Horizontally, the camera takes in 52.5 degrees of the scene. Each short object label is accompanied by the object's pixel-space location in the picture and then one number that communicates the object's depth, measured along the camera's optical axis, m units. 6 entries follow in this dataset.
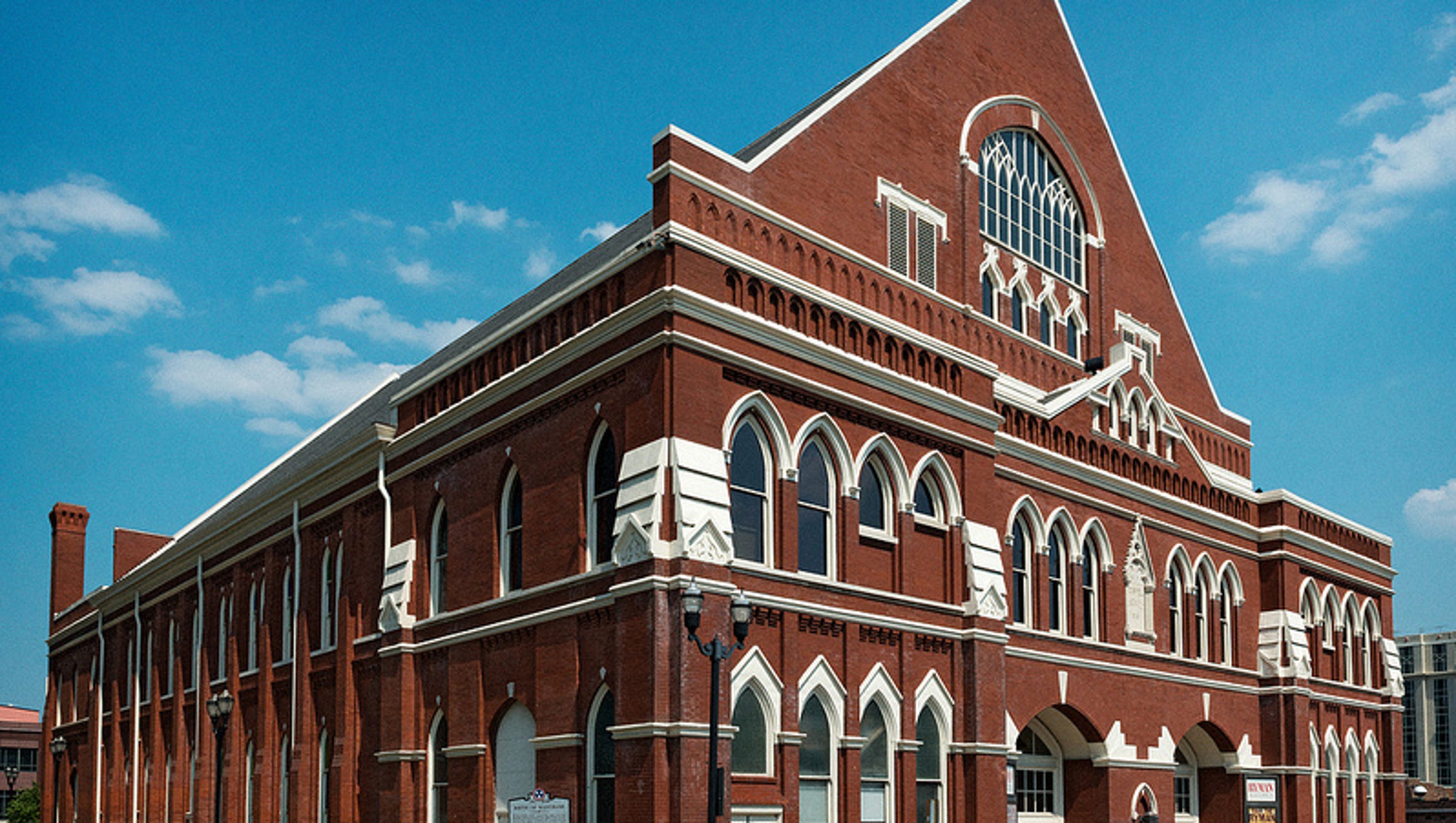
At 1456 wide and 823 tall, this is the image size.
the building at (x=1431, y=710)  130.25
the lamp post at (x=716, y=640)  18.53
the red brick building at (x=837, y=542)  22.02
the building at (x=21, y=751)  93.06
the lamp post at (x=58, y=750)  41.78
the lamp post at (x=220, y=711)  26.98
